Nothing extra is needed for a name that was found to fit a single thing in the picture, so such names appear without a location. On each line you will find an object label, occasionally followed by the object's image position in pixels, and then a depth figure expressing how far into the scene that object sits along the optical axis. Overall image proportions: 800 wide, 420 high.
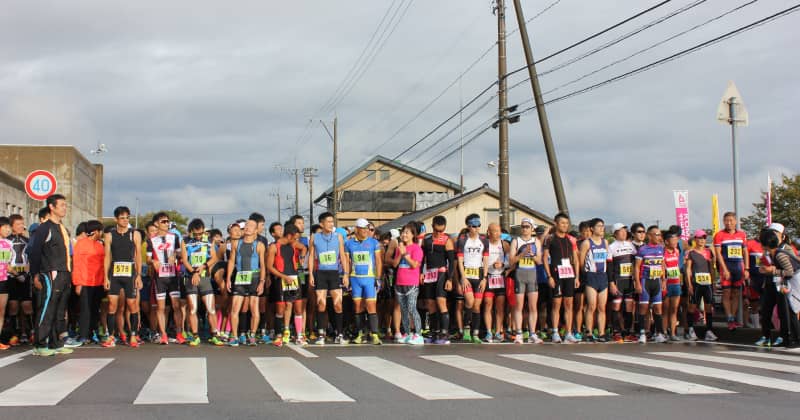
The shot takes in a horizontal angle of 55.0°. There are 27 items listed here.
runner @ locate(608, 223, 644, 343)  14.05
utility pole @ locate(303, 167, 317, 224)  81.19
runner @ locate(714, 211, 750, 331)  14.83
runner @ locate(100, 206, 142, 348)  12.34
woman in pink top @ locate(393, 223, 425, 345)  13.53
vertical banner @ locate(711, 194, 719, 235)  19.61
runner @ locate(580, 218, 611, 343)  13.78
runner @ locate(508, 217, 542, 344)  13.70
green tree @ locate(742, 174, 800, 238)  51.75
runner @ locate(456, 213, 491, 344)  13.66
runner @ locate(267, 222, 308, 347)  13.17
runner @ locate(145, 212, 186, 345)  12.82
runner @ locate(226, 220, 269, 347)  12.90
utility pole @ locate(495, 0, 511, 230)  22.30
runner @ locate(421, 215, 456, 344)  13.65
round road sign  17.34
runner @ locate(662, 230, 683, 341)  14.14
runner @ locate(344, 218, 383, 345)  13.34
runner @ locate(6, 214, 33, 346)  12.66
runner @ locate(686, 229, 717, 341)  14.38
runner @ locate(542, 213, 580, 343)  13.82
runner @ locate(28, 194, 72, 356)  10.60
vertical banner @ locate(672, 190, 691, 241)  20.70
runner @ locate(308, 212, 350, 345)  13.15
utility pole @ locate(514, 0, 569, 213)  21.00
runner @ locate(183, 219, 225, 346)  12.73
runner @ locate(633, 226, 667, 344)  13.85
